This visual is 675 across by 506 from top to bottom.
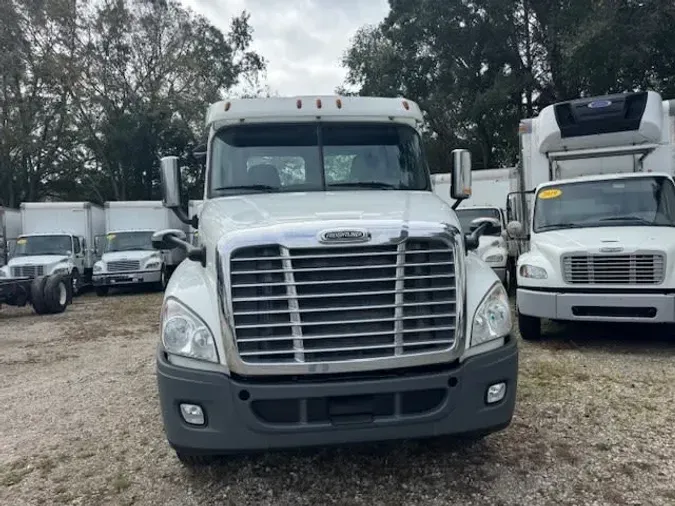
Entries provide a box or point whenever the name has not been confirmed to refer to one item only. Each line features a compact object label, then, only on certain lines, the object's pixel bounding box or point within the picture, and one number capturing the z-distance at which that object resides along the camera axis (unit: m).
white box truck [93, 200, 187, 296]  17.39
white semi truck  3.11
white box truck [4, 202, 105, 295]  15.99
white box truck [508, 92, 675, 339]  6.65
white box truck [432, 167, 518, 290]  10.94
